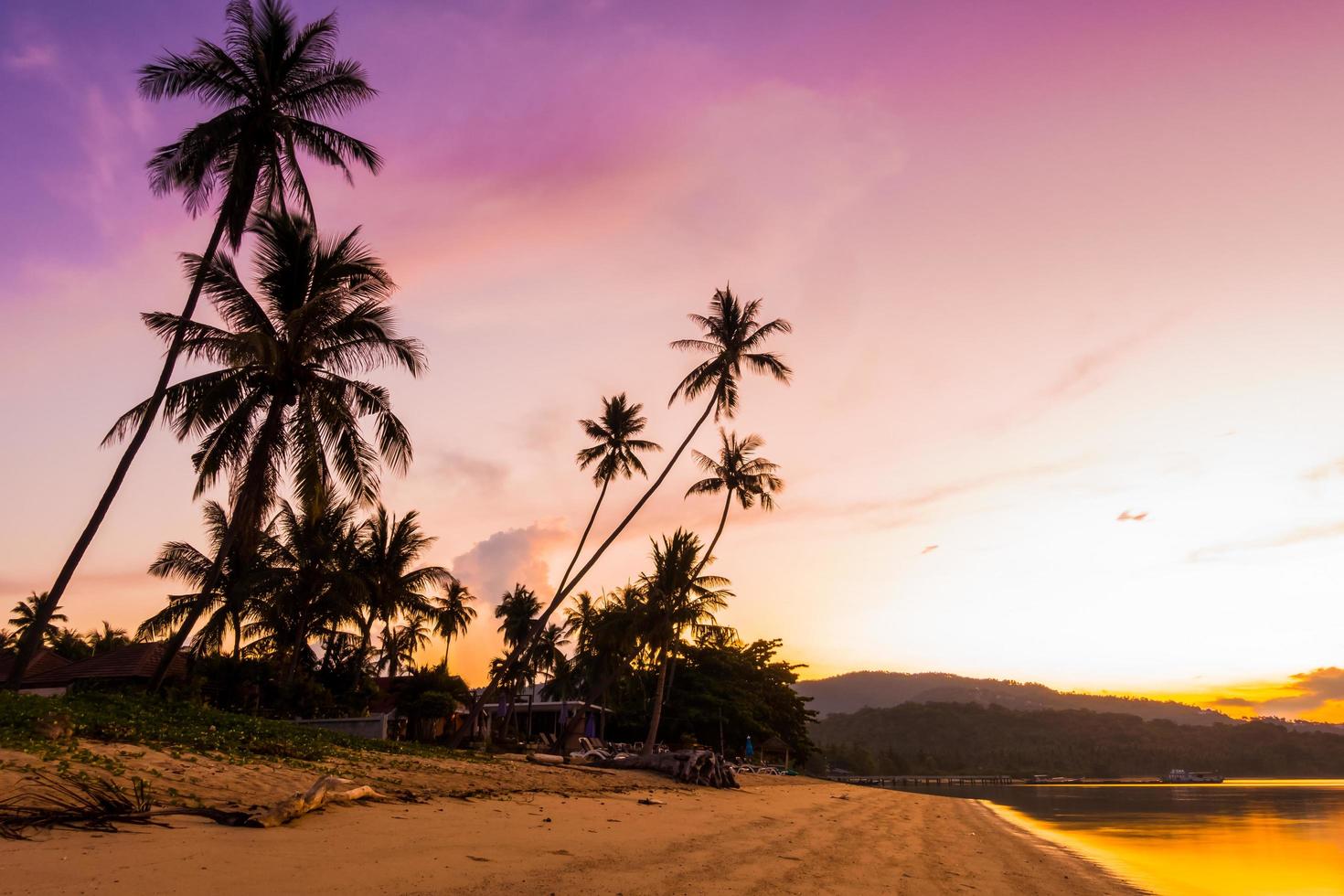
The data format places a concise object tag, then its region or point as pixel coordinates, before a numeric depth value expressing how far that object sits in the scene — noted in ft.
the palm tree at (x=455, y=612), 160.49
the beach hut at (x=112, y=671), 104.94
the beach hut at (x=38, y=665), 109.24
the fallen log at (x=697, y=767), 68.95
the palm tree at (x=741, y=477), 132.46
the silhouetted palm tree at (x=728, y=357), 108.37
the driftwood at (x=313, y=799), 22.08
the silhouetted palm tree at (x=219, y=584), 97.04
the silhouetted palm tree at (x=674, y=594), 117.50
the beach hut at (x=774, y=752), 177.78
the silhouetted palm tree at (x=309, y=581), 108.78
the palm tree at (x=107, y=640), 164.66
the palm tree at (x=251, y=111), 60.18
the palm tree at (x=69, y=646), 157.92
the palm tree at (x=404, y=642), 157.89
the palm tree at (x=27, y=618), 171.32
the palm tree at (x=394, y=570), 122.01
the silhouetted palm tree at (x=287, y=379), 58.34
